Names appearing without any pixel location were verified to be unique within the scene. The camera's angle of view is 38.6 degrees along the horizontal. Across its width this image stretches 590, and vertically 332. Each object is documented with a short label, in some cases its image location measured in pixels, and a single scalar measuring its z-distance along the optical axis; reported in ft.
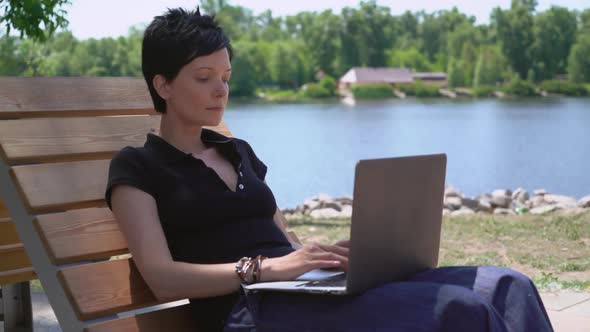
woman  5.76
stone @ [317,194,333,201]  35.76
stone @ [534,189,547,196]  36.36
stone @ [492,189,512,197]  34.60
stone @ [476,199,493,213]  29.99
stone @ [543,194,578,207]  31.59
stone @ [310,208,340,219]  29.61
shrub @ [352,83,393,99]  179.11
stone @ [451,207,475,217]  27.81
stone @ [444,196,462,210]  30.48
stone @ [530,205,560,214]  26.99
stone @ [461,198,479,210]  30.78
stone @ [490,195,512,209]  30.63
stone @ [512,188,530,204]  33.81
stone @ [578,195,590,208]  29.37
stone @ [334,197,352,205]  35.27
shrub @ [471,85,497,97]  167.73
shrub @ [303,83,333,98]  174.29
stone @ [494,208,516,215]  28.12
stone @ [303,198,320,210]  33.45
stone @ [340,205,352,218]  29.12
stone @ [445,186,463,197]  33.16
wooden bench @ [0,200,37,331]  9.37
